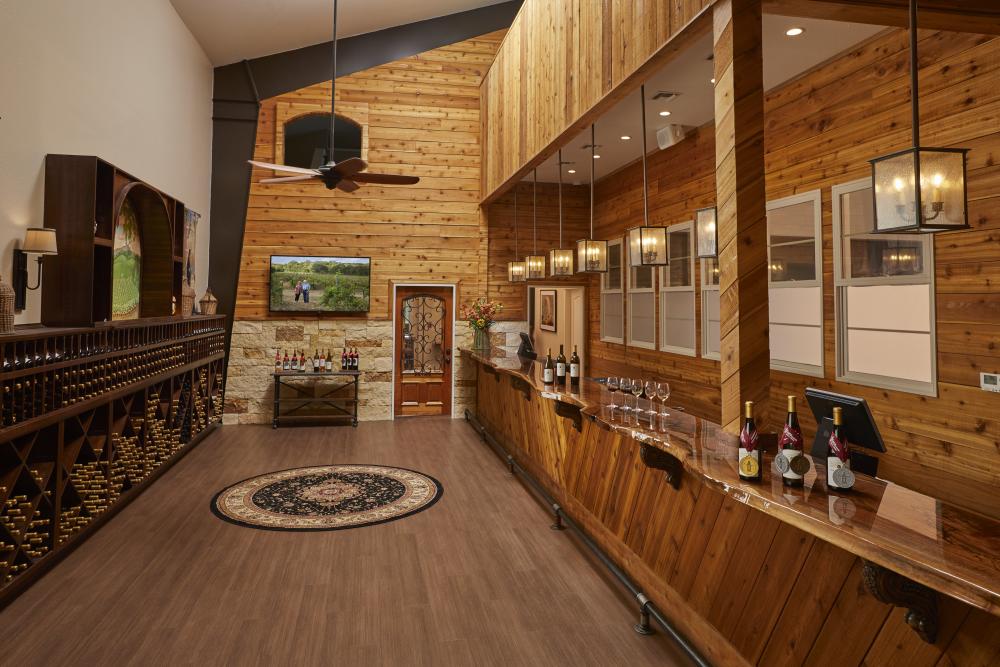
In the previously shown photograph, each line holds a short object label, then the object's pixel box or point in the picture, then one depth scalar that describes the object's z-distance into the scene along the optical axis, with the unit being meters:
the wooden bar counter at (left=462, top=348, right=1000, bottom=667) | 1.67
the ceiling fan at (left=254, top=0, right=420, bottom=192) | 5.05
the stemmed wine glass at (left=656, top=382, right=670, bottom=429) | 3.63
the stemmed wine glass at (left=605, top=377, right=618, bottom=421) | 4.69
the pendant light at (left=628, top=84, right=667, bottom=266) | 4.10
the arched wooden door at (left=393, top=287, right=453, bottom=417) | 9.62
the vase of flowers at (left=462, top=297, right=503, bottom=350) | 9.40
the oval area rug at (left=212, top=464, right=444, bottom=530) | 4.88
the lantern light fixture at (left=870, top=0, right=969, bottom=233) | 2.05
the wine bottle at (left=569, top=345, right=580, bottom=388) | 5.27
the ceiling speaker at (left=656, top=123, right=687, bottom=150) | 6.22
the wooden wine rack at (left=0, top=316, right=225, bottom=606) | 3.47
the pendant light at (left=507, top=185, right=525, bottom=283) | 8.27
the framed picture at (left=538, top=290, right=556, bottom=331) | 10.23
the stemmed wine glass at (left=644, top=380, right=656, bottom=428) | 3.68
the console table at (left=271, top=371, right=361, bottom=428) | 9.00
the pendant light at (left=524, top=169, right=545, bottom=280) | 7.46
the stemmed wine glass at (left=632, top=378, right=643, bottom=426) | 3.90
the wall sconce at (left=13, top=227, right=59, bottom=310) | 4.11
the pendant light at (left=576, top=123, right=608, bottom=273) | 5.11
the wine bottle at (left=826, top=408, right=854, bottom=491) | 2.20
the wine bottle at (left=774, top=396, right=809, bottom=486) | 2.27
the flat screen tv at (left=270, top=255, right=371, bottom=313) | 9.08
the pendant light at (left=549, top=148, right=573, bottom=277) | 6.09
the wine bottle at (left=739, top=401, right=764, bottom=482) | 2.34
